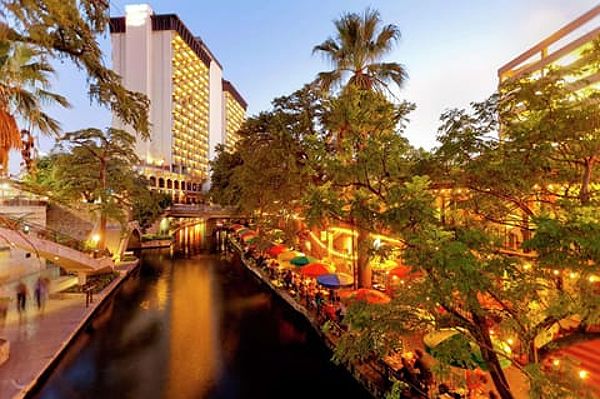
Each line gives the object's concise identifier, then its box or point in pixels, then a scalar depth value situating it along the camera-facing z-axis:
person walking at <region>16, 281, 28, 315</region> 15.97
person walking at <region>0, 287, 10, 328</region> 14.27
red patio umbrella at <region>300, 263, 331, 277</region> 16.33
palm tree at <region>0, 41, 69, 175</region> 5.71
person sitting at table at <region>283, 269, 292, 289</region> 20.38
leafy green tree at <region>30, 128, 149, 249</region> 24.05
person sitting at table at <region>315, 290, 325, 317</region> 15.26
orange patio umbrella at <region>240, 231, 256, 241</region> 38.85
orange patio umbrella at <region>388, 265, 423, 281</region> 14.01
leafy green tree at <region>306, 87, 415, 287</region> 5.89
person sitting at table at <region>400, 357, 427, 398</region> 8.52
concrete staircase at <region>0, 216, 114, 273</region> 16.09
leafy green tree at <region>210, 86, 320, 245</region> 15.48
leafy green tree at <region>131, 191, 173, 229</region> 28.09
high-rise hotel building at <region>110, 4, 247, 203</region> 74.81
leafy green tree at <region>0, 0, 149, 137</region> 4.54
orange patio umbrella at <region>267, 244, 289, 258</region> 24.08
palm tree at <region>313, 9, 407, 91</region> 13.64
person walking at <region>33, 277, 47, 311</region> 16.82
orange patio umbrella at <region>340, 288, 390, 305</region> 11.38
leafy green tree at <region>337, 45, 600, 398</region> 4.39
